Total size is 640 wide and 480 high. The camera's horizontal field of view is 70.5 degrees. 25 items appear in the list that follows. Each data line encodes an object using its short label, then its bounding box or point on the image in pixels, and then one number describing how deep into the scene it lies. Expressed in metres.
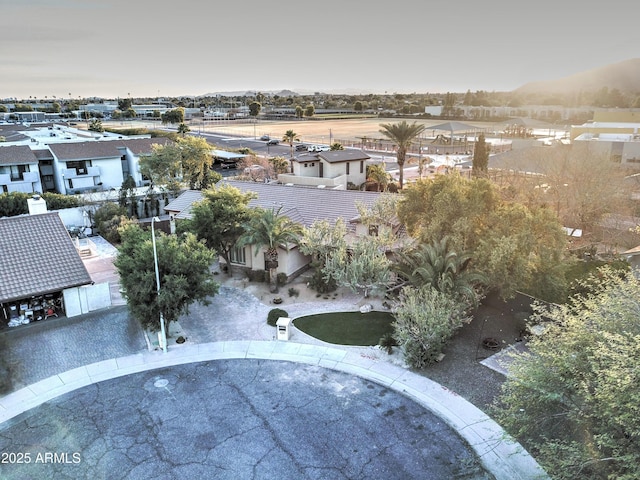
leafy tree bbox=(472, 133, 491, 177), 44.32
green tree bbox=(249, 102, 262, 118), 178.50
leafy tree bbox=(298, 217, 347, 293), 25.55
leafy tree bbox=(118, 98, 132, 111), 179.20
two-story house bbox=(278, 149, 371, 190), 47.53
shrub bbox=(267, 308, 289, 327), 23.44
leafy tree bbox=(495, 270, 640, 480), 9.80
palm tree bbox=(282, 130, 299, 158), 65.44
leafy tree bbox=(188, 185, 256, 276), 26.47
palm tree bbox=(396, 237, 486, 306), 20.88
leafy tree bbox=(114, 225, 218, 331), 20.22
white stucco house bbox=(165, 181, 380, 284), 28.77
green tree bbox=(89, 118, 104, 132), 88.14
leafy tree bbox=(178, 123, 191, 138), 88.65
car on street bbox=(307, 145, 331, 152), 77.86
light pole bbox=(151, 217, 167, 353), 19.85
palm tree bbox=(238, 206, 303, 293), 25.77
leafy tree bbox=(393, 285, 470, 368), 18.92
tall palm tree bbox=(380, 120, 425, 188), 50.50
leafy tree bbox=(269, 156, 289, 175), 57.10
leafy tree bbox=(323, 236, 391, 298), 23.39
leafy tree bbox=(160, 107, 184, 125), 134.38
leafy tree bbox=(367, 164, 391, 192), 49.66
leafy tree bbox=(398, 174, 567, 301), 20.22
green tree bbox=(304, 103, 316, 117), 180.86
